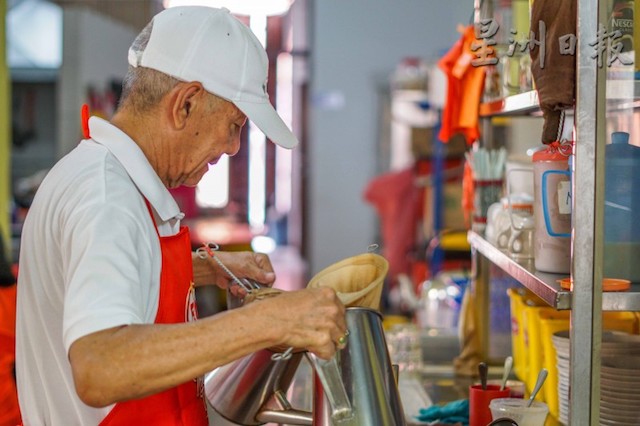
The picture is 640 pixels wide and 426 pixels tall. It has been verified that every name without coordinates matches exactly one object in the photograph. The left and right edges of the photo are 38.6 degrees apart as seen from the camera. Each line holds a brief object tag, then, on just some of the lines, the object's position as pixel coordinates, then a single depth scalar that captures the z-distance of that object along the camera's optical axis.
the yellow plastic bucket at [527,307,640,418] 2.20
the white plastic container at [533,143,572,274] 1.99
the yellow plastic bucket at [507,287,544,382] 2.78
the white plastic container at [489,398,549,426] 2.01
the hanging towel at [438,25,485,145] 3.22
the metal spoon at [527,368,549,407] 2.01
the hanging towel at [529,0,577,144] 1.73
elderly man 1.39
